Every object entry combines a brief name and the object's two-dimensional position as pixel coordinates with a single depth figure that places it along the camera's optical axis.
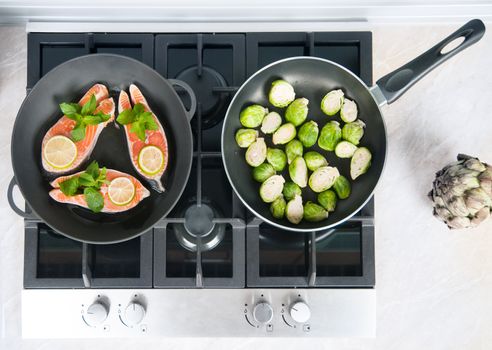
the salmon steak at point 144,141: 1.00
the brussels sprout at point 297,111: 1.04
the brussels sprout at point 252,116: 1.03
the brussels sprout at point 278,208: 1.03
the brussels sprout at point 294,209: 1.03
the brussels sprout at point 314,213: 1.03
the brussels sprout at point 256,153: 1.03
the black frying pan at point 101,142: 0.97
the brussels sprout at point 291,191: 1.04
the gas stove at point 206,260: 1.01
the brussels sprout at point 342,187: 1.04
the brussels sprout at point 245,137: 1.03
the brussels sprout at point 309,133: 1.04
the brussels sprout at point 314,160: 1.05
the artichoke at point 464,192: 0.97
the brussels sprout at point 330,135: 1.04
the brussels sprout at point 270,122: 1.05
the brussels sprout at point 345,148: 1.04
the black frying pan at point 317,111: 1.00
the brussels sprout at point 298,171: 1.03
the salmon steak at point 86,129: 1.01
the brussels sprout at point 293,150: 1.05
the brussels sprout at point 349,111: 1.05
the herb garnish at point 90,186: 0.97
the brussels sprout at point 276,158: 1.04
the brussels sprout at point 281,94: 1.04
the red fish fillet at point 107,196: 0.99
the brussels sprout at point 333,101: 1.04
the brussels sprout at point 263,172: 1.04
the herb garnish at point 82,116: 0.98
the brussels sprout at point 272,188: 1.03
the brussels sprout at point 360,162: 1.04
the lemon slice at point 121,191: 0.99
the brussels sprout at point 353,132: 1.04
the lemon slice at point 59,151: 1.00
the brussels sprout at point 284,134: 1.05
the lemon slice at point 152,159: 1.00
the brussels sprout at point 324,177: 1.03
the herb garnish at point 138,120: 0.98
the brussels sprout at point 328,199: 1.04
